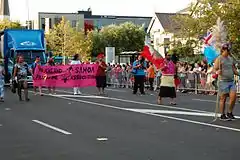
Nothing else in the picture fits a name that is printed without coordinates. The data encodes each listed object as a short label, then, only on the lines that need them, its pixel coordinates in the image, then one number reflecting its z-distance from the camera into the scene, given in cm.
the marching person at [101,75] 2377
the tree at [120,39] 8994
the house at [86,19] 11769
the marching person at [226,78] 1266
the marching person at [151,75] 2736
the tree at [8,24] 8862
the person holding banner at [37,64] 2563
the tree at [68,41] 8038
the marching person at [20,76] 1981
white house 7291
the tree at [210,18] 3353
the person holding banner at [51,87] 2513
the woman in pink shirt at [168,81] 1752
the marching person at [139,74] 2388
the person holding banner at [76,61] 2497
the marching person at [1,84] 1981
